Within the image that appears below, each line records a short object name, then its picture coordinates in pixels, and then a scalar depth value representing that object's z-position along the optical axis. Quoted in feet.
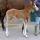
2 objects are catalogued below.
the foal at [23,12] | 9.52
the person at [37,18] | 10.23
